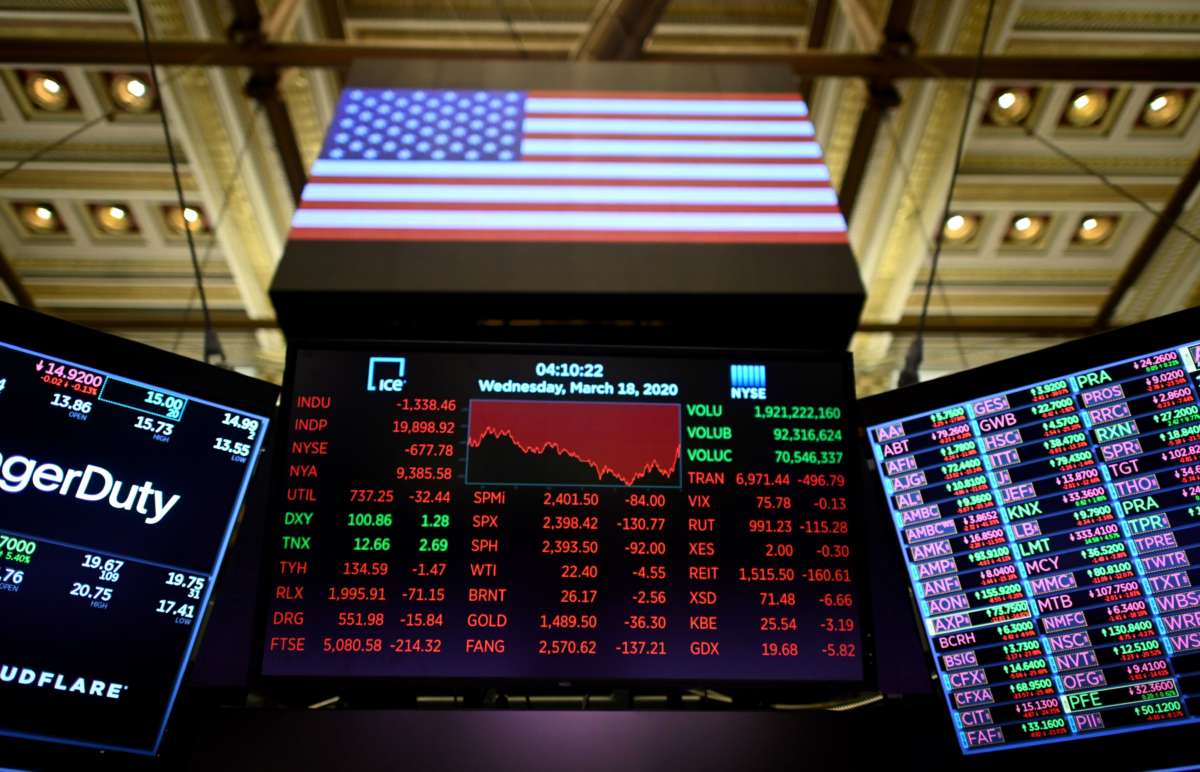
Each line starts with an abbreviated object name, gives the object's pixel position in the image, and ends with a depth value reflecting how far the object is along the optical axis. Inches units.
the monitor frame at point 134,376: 88.7
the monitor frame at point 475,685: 99.1
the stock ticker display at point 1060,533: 98.3
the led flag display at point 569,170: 135.0
